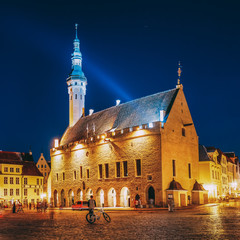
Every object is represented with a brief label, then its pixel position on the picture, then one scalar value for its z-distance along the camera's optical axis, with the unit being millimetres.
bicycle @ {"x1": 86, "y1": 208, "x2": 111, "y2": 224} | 16414
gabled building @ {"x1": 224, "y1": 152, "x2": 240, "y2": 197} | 61493
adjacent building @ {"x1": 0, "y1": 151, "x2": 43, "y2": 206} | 53069
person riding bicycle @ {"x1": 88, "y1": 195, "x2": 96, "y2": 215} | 16672
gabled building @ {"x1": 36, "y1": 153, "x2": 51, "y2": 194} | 65953
